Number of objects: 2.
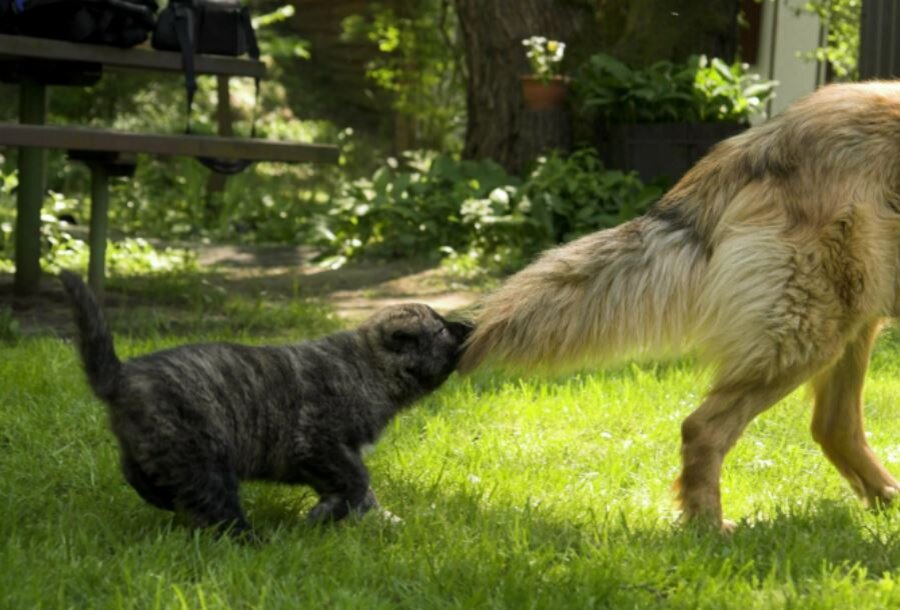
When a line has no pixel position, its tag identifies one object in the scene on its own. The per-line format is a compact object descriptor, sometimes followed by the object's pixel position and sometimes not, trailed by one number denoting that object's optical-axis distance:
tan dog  7.60
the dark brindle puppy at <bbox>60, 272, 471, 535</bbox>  6.71
